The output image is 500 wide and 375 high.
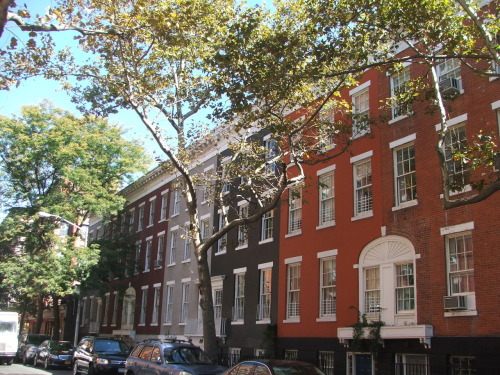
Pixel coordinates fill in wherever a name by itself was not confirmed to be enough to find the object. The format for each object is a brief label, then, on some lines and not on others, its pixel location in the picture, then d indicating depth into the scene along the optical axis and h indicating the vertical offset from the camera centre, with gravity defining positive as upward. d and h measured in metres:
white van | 30.25 -1.08
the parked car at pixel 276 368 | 10.81 -0.85
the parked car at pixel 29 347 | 33.50 -1.96
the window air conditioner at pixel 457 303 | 15.00 +0.80
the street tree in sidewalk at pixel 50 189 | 31.94 +8.04
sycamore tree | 12.72 +7.12
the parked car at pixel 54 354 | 28.94 -1.98
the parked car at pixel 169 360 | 14.20 -1.08
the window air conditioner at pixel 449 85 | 16.34 +7.44
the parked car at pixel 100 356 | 21.17 -1.46
